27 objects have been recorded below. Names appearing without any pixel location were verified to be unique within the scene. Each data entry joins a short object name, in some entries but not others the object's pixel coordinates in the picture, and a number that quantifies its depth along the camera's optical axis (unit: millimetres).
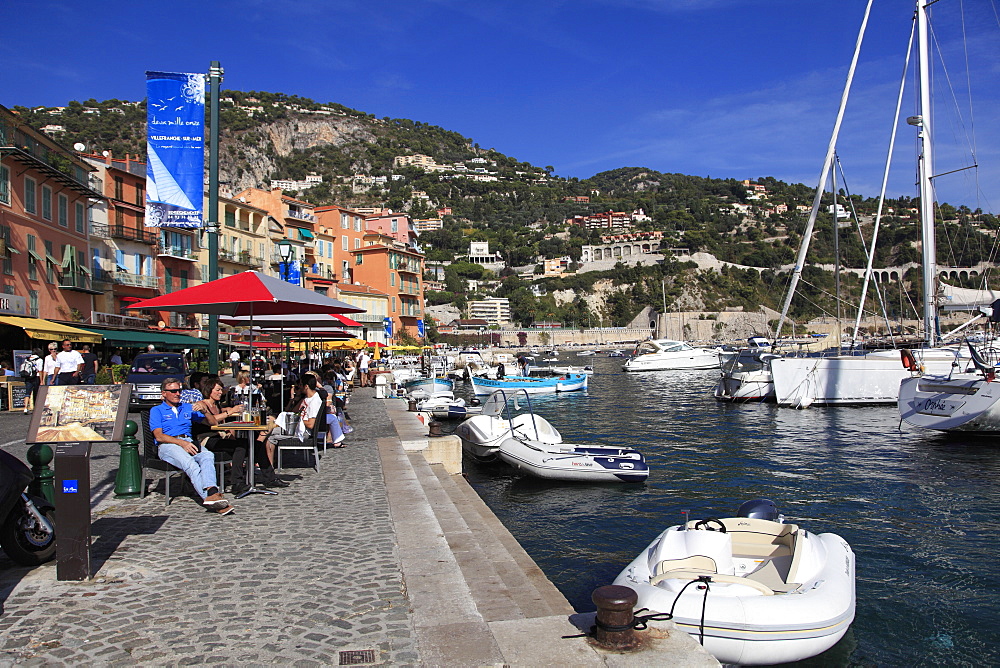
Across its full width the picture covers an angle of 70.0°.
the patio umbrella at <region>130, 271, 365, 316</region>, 8836
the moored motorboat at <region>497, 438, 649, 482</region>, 13594
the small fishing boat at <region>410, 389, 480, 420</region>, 23094
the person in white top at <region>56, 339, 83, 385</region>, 15922
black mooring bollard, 4035
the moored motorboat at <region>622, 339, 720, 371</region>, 60281
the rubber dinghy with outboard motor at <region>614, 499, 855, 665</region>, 5164
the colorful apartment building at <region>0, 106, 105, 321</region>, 25672
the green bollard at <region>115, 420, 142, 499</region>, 7625
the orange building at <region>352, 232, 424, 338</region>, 68125
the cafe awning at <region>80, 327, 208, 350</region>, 28453
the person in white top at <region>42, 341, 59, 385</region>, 16359
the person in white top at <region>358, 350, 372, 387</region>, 32375
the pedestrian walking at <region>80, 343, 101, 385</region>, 17097
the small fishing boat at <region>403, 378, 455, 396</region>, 26578
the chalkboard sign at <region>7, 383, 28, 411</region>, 18547
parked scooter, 4906
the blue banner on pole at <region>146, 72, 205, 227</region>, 10594
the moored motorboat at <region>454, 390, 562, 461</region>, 14797
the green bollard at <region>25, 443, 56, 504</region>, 5219
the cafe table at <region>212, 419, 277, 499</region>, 7691
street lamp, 16631
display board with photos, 4949
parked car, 19125
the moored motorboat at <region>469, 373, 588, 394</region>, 37906
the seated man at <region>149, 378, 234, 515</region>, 7330
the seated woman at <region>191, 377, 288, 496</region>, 8133
